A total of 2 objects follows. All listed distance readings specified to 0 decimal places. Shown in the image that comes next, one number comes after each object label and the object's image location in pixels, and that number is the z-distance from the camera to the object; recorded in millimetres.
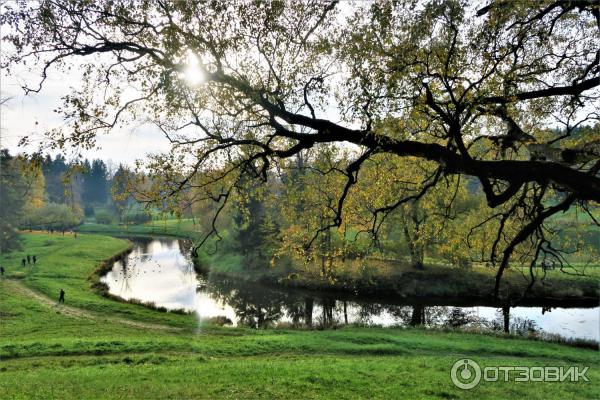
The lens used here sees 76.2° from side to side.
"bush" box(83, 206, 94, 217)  131250
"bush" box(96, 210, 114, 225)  113700
